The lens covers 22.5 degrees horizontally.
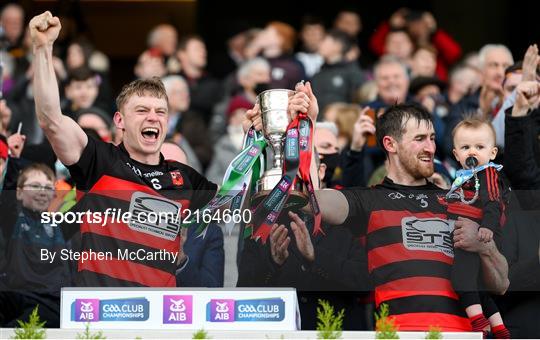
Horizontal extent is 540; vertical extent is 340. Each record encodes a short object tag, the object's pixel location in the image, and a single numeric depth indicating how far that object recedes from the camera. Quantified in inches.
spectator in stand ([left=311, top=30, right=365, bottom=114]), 536.4
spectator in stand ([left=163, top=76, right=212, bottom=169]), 512.5
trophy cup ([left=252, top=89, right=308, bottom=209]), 291.1
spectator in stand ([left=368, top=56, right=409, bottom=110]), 450.5
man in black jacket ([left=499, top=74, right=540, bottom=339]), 289.6
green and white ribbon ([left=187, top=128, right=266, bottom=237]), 288.4
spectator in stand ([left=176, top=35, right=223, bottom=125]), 576.1
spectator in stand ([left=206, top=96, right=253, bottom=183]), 495.2
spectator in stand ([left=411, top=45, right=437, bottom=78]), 527.2
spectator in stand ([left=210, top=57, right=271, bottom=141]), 539.5
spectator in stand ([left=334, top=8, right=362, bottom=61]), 617.9
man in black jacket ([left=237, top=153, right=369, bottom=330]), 283.7
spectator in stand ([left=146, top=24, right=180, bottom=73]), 607.2
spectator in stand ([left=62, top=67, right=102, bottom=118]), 485.4
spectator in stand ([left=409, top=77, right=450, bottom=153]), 451.8
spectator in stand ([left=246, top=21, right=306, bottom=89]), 563.5
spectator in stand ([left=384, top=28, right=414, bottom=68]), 574.2
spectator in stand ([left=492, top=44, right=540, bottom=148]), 350.0
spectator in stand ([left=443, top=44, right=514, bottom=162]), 394.9
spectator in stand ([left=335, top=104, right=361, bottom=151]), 441.1
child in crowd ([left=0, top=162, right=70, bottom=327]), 286.2
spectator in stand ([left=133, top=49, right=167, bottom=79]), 572.4
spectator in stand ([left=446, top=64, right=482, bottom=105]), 513.0
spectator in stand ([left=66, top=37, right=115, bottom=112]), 542.6
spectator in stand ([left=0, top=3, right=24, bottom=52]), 586.2
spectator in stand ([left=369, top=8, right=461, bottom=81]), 593.6
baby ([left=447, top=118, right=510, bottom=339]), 286.2
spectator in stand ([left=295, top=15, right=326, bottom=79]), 593.6
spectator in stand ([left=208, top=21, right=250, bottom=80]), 629.9
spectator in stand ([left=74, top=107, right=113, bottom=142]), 417.7
